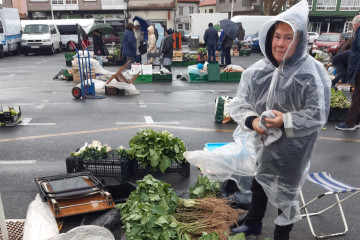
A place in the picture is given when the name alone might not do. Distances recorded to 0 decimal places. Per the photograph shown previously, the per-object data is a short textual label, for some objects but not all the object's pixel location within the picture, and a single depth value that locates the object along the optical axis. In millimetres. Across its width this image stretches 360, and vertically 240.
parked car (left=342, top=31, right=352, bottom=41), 23833
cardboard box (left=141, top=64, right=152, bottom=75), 11788
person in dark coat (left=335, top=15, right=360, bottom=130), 6013
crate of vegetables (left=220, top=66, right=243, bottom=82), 12289
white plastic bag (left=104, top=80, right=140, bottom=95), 9688
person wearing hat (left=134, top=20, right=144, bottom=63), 14269
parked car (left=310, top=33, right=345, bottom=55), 20641
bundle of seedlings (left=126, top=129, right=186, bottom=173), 4207
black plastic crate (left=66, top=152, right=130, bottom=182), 4184
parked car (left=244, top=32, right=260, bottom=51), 25664
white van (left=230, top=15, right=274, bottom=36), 27875
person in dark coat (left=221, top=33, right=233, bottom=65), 14344
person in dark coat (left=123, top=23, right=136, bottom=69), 12328
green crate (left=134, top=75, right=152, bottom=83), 11796
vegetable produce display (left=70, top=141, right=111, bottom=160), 4258
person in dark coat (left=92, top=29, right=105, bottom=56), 15500
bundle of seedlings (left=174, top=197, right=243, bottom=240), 3043
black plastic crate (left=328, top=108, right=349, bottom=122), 7210
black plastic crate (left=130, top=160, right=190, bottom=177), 4355
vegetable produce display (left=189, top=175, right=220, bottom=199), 3607
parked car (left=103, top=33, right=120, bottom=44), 29094
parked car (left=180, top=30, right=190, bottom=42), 33831
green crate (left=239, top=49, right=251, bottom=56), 22719
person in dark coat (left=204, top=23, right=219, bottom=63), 14859
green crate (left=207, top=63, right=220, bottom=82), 12148
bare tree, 34000
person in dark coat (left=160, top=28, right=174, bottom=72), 13133
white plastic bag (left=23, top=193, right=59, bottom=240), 2849
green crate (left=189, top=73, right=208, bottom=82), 12184
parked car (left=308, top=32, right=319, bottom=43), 29078
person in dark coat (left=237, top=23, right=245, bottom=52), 24719
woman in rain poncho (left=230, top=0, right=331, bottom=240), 2473
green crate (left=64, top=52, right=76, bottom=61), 16345
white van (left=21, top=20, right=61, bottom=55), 21250
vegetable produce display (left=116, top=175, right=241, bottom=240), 2689
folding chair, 3141
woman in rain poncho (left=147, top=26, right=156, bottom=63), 13592
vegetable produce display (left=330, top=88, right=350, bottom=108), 7152
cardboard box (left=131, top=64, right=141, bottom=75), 11573
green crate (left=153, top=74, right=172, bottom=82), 11992
